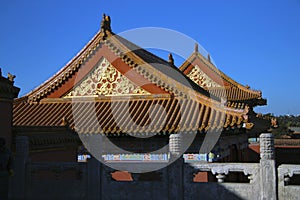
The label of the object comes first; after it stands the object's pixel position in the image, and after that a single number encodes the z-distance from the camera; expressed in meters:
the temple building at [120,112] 9.76
